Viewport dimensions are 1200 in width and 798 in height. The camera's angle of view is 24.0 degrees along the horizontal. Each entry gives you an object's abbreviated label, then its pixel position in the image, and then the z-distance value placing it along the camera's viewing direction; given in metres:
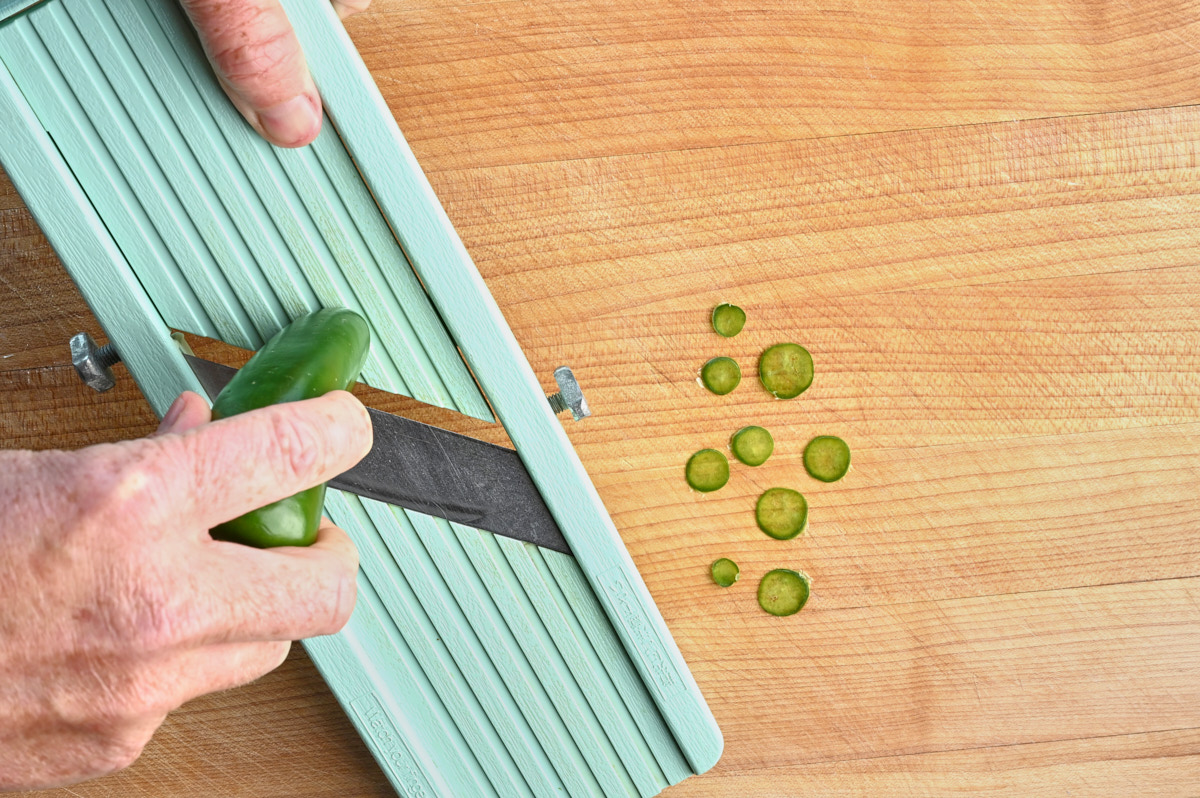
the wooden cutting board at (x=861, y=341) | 0.79
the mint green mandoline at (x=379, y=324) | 0.73
